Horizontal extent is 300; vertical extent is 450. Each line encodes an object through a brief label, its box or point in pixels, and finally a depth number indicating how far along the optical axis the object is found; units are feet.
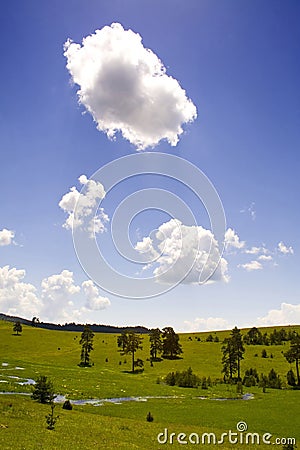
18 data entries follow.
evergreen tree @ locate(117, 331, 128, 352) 446.52
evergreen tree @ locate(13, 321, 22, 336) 580.18
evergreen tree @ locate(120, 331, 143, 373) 390.01
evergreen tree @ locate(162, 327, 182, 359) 442.91
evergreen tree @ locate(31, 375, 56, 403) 163.53
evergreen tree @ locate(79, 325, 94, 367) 394.93
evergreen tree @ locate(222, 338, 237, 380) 358.64
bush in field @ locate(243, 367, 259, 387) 330.54
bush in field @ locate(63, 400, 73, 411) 160.56
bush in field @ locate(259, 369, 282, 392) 326.85
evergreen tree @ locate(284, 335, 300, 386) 359.87
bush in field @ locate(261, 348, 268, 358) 435.12
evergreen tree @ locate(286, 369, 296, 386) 341.10
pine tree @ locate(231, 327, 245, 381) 373.36
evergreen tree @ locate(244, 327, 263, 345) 531.50
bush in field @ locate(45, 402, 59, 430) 115.34
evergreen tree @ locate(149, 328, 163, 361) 437.17
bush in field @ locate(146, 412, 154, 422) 151.80
